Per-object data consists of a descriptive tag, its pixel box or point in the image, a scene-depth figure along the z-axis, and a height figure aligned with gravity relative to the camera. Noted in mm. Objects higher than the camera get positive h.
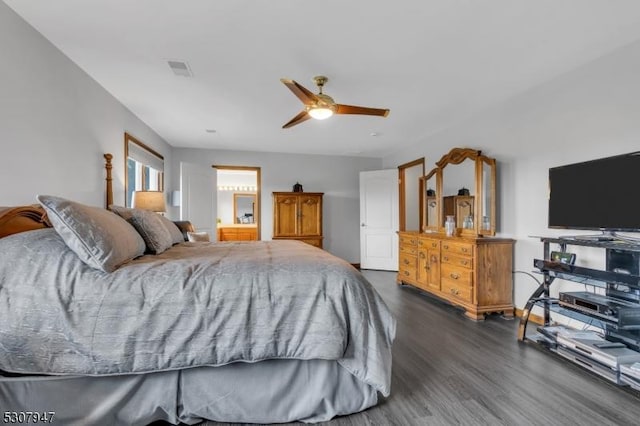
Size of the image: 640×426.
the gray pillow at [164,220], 2424 -55
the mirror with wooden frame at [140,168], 3834 +694
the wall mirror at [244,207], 8062 +199
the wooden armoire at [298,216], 5957 -23
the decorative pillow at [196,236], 4094 -286
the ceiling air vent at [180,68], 2646 +1276
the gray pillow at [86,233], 1547 -97
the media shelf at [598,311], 2010 -693
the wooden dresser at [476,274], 3311 -650
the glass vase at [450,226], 4062 -142
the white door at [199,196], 5383 +321
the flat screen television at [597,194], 2164 +159
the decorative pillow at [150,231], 2338 -122
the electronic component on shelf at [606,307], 2012 -633
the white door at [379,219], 6113 -91
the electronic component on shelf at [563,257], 2432 -334
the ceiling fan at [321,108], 2646 +955
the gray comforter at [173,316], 1440 -487
